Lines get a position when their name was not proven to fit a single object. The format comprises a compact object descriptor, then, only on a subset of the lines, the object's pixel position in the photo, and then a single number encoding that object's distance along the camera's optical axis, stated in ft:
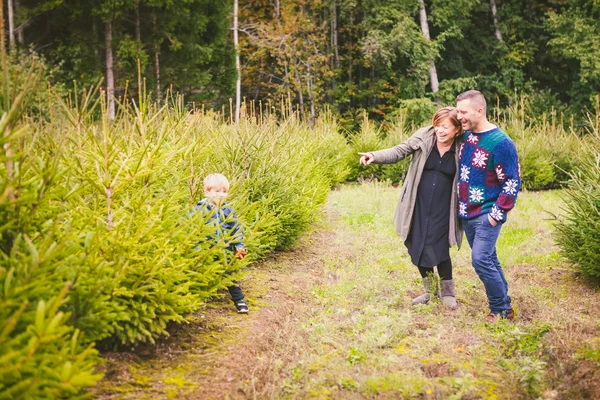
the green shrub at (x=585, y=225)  17.51
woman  15.40
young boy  13.71
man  13.87
